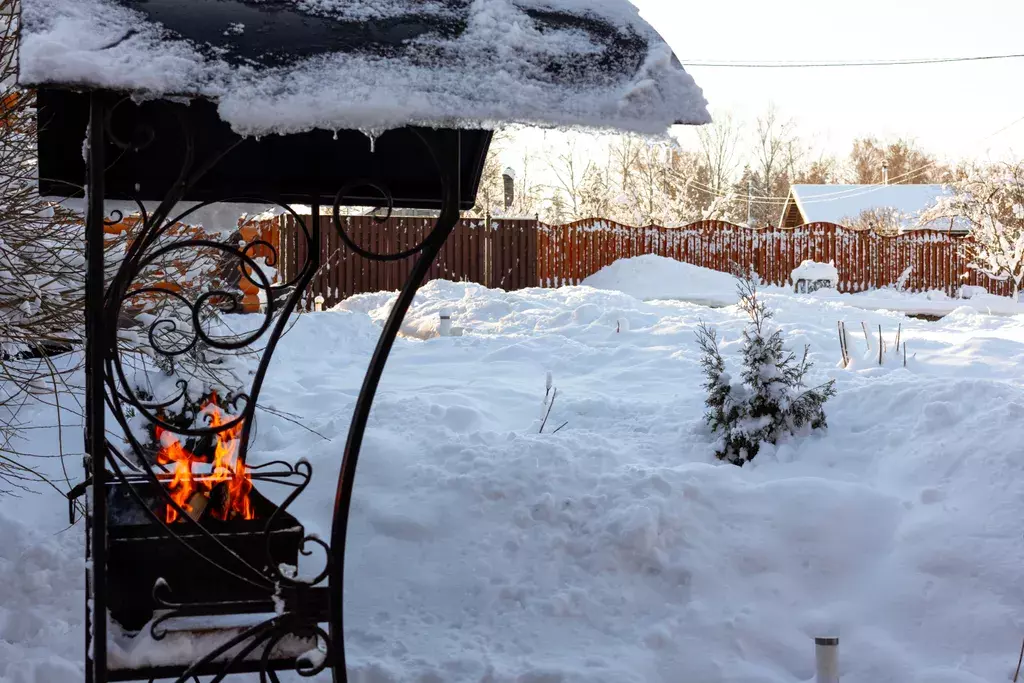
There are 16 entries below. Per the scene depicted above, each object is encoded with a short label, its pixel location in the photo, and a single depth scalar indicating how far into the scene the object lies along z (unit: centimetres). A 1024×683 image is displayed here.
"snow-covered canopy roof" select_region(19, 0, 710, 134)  215
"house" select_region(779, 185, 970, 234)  3431
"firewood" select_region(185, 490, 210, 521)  301
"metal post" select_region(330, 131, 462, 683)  261
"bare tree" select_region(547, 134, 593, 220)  3822
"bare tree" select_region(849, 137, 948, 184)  4938
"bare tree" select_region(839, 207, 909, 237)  3128
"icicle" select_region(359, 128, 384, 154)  229
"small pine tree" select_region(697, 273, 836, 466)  548
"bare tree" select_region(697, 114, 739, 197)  4572
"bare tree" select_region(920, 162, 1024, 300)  1995
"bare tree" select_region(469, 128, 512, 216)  2899
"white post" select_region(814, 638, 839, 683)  313
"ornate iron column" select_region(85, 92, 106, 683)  237
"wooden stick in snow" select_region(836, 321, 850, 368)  749
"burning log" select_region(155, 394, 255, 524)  304
